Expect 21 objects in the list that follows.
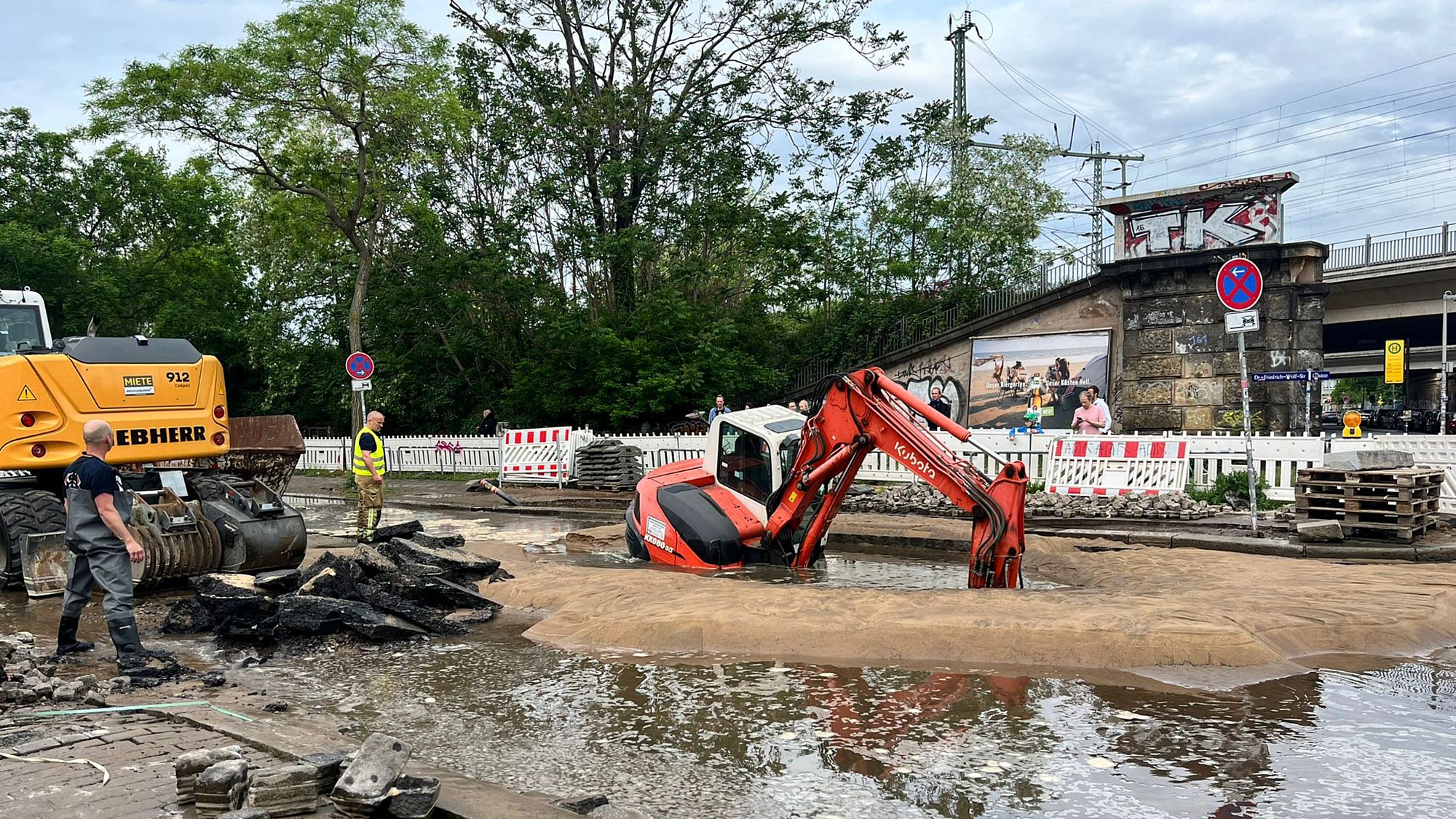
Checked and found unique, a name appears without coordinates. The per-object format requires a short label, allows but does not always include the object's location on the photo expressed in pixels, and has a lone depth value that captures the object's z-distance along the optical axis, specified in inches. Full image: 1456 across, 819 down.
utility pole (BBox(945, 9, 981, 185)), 1413.6
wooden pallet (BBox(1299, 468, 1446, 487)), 454.6
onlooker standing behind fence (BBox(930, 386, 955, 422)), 767.0
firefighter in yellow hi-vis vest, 529.0
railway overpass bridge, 967.0
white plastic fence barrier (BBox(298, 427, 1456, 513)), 562.6
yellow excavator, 398.9
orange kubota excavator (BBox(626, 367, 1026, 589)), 342.6
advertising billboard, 1055.0
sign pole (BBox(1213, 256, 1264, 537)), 492.7
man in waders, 282.8
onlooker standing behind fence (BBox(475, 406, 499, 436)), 1074.1
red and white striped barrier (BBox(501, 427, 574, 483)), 890.0
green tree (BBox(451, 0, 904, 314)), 1102.4
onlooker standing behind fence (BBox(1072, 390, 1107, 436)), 720.3
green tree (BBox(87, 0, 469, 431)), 967.6
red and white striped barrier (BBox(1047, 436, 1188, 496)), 611.2
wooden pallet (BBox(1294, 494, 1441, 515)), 455.5
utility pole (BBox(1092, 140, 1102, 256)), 1090.1
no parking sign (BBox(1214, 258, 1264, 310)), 498.0
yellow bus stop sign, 1350.9
